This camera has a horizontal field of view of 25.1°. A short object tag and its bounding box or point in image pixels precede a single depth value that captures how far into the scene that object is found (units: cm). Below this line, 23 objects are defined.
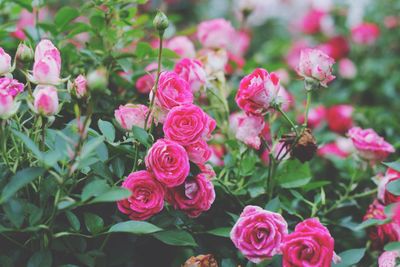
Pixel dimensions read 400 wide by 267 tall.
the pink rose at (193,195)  99
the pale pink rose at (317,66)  104
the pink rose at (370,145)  117
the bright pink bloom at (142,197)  96
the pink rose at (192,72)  112
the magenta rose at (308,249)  97
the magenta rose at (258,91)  103
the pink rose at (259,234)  97
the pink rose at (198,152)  99
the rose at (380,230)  109
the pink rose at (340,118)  155
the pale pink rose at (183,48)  133
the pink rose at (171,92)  99
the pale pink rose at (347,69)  200
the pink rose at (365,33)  206
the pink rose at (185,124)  97
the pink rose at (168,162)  96
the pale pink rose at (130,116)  100
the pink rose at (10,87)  92
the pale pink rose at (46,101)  91
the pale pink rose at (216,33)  131
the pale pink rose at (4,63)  96
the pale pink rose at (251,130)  108
